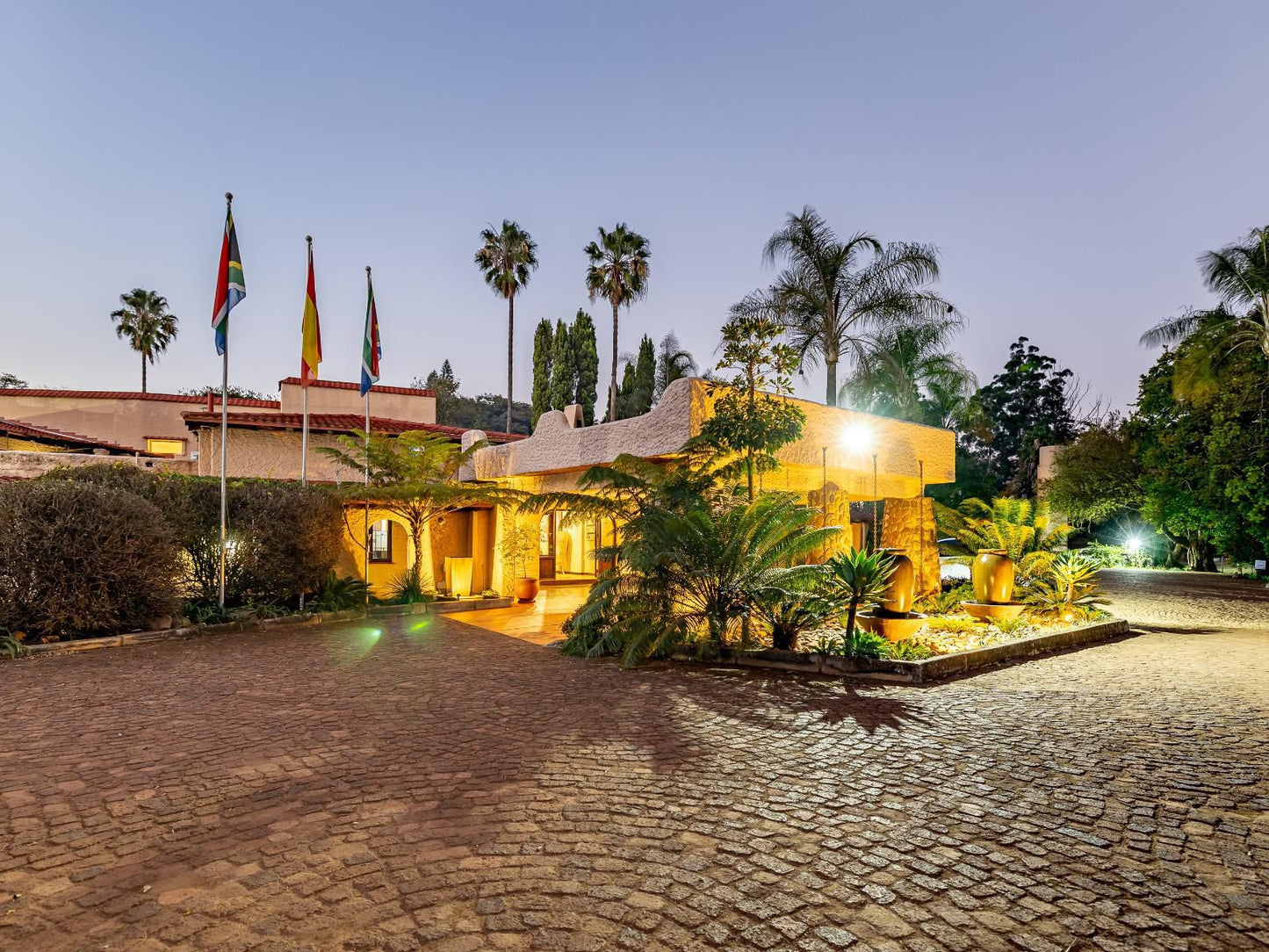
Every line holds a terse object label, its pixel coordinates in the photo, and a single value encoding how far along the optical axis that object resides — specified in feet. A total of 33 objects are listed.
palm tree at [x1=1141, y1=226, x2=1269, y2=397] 64.54
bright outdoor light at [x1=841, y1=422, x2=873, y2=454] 44.23
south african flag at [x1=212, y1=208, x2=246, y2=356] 37.91
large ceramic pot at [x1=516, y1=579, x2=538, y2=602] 52.60
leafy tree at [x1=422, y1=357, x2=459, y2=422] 170.50
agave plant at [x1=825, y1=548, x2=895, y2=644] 27.94
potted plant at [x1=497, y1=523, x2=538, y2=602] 52.80
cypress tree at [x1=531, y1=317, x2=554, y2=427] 128.47
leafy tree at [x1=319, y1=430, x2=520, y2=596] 46.83
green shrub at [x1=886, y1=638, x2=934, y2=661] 27.53
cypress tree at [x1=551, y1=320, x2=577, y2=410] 125.08
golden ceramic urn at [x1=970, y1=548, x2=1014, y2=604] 38.04
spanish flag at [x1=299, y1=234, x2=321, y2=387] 46.50
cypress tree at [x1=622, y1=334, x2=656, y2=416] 122.31
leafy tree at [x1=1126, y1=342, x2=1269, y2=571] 62.80
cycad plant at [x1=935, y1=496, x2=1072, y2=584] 42.86
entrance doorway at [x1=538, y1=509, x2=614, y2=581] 73.97
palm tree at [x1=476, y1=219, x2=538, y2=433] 114.73
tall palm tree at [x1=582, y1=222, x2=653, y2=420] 110.22
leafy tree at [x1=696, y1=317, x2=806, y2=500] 32.91
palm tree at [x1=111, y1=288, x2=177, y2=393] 127.85
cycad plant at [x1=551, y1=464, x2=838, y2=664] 28.55
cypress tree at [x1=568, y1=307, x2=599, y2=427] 126.93
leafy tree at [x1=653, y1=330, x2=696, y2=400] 93.25
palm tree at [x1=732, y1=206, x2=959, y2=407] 63.26
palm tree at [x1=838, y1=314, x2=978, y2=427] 65.10
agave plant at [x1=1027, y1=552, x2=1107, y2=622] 39.68
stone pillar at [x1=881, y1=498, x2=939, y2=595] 44.78
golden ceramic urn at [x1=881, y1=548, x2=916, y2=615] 30.91
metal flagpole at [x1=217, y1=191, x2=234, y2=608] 37.85
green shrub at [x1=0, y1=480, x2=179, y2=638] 31.14
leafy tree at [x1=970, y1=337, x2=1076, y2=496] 131.44
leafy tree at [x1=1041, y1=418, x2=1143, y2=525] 82.79
